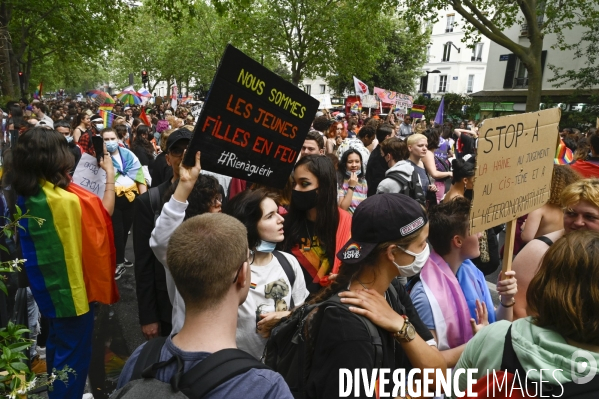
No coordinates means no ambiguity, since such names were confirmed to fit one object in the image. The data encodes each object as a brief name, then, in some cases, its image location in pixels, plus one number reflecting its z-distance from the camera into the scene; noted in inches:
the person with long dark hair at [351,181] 198.8
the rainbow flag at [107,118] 350.9
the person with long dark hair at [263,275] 99.8
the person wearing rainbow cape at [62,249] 118.0
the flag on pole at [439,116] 541.6
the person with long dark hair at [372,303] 68.3
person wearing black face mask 127.3
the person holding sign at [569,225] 110.0
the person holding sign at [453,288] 94.9
